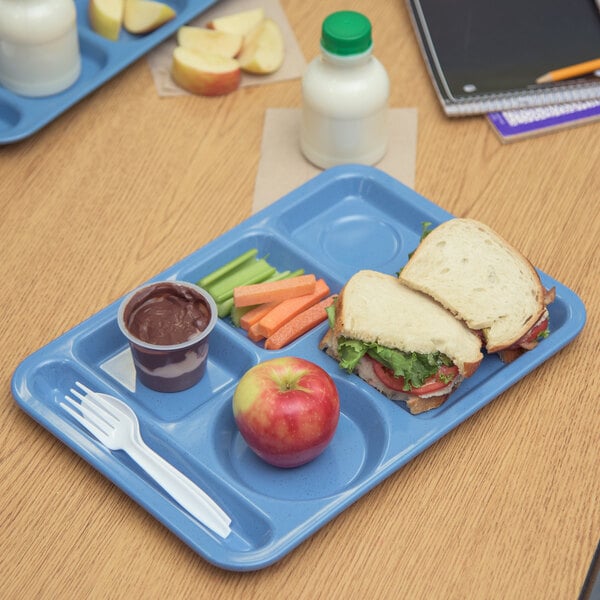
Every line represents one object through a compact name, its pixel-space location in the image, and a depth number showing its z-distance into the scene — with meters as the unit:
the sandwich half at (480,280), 1.64
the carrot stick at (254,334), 1.72
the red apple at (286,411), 1.46
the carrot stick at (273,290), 1.74
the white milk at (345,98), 1.90
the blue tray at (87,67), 2.07
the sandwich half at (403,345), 1.58
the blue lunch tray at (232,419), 1.45
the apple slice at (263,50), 2.25
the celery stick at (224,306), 1.76
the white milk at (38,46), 1.99
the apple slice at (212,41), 2.25
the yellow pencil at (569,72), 2.17
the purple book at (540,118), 2.15
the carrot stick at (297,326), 1.70
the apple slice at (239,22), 2.30
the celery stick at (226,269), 1.77
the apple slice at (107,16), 2.22
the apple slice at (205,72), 2.19
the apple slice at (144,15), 2.25
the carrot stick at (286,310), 1.72
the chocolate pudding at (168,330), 1.59
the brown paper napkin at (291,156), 2.04
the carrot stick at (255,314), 1.74
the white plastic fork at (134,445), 1.44
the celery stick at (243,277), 1.77
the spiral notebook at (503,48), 2.16
